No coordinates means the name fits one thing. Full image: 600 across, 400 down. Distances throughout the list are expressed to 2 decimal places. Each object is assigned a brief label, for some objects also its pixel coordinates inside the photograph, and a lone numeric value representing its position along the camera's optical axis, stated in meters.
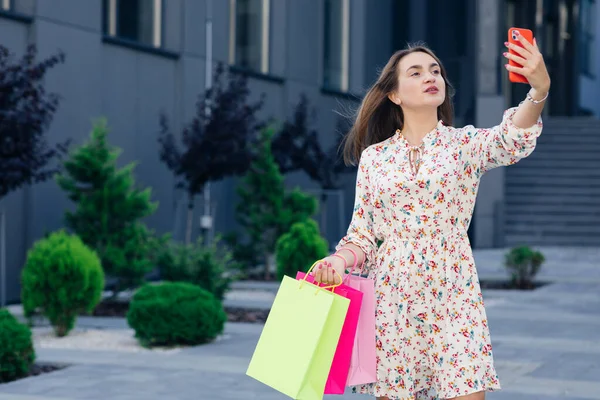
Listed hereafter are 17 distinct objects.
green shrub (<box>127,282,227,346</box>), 10.09
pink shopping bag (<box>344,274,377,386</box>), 4.09
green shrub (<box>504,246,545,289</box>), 17.17
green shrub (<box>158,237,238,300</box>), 12.80
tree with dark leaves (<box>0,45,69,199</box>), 10.70
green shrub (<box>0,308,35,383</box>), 8.28
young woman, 4.04
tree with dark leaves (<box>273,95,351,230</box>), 20.02
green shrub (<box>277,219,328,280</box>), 14.96
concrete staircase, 28.31
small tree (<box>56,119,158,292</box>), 13.27
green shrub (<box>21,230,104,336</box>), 10.70
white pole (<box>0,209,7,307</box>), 13.12
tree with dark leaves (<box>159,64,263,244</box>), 15.94
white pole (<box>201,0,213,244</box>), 19.30
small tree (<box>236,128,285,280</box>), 18.41
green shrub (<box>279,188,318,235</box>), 18.48
